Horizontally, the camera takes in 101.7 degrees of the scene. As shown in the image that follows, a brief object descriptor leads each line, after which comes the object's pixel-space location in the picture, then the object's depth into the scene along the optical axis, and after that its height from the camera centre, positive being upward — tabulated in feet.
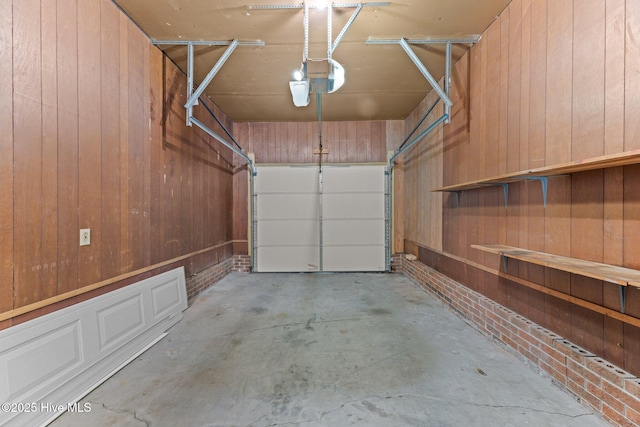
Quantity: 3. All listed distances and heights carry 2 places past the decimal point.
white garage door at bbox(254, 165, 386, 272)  16.16 -0.22
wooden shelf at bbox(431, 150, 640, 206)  3.73 +0.83
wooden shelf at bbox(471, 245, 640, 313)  3.80 -0.92
